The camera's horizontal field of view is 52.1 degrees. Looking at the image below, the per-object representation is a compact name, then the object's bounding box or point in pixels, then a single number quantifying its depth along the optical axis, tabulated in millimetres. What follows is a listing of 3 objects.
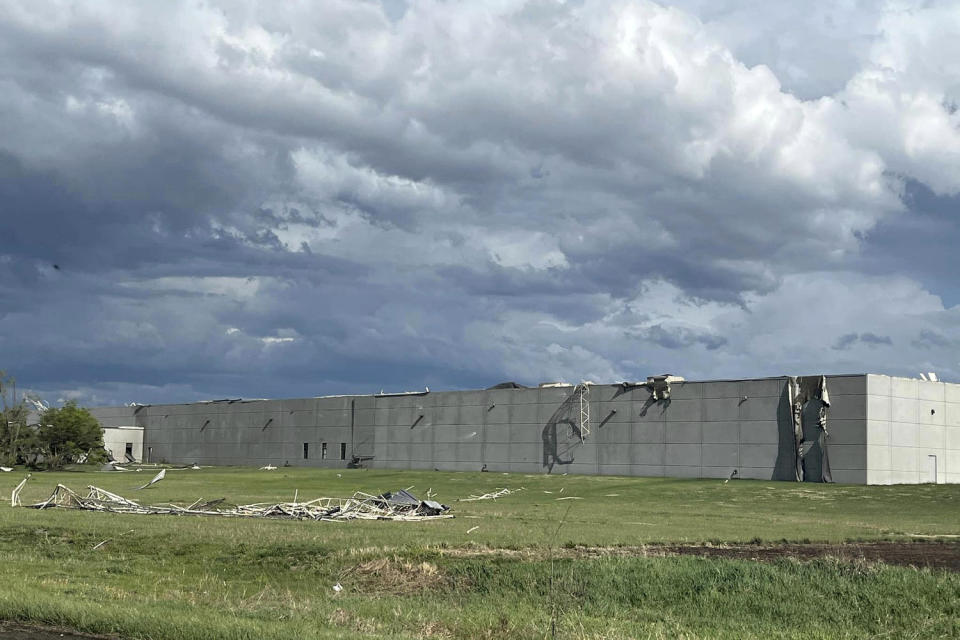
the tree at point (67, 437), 101375
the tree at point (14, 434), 99375
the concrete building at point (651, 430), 69750
